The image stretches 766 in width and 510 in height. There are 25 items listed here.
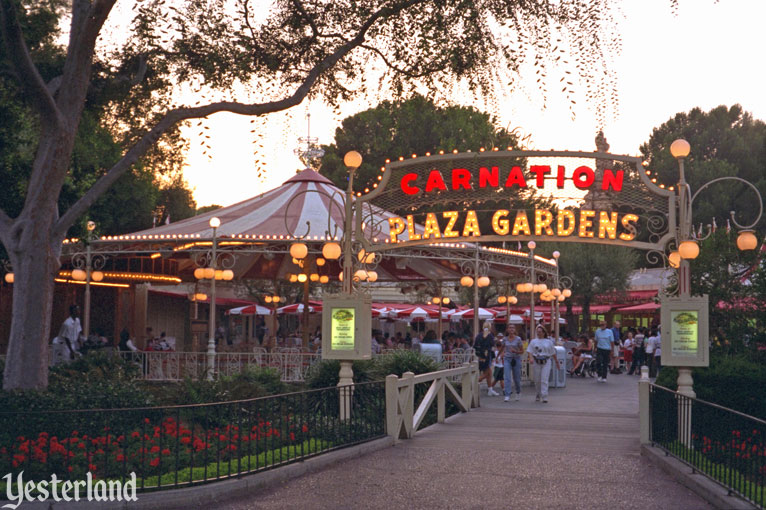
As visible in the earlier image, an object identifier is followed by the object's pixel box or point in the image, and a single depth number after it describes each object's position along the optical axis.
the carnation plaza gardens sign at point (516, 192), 16.23
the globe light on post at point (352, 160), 14.66
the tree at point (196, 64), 11.33
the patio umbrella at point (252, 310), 36.16
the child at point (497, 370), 22.38
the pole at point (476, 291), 21.08
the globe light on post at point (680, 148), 13.51
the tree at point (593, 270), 45.88
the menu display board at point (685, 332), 12.70
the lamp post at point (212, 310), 19.98
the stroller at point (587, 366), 29.83
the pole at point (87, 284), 21.88
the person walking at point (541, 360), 18.73
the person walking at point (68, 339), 19.25
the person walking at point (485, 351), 21.36
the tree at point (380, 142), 37.03
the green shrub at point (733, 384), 12.69
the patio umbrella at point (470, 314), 37.34
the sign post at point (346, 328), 13.79
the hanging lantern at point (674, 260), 14.45
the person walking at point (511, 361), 18.83
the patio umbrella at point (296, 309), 34.28
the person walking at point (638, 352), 30.62
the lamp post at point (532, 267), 24.39
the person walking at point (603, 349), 25.20
